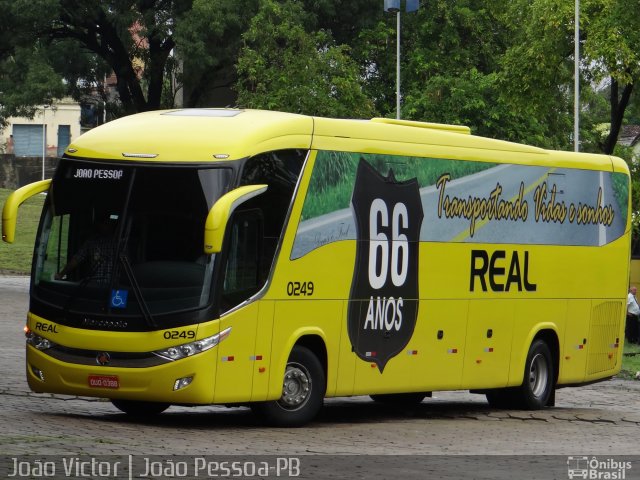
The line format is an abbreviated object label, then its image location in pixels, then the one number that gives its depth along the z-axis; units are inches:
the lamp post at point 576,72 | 1690.5
